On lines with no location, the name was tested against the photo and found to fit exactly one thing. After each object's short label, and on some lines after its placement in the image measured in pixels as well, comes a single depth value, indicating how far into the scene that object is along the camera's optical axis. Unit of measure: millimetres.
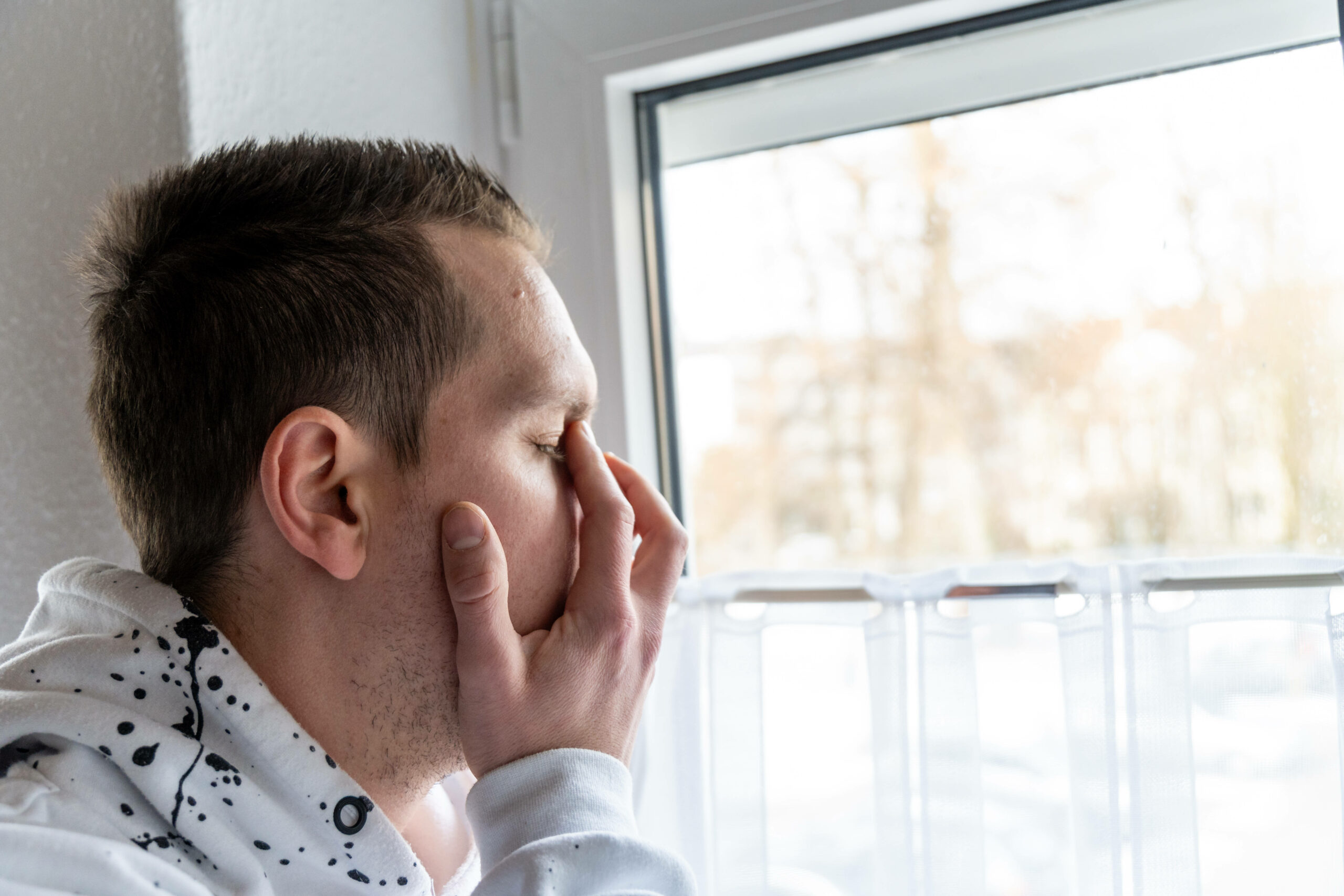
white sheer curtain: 851
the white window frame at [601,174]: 1100
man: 711
